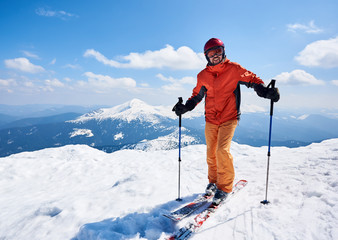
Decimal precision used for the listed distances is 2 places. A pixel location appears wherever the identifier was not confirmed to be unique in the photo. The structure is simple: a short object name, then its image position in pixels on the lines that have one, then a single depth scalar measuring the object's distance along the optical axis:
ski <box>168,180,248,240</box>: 3.07
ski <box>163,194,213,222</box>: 3.62
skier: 4.15
